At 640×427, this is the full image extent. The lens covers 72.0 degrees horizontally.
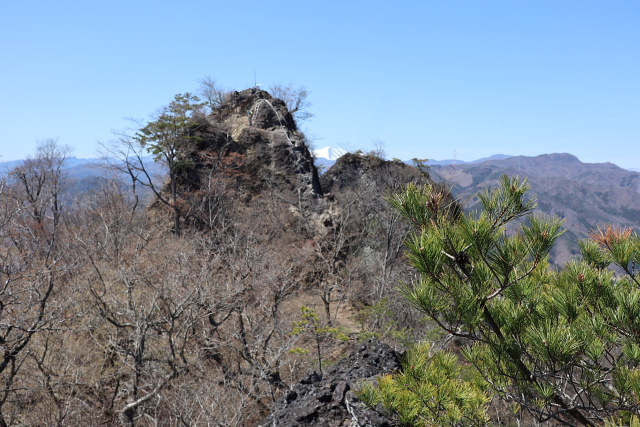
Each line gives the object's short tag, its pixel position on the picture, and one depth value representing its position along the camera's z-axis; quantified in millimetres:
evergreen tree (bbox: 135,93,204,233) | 22969
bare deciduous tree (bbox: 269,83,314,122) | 34125
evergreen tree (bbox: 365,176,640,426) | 2713
